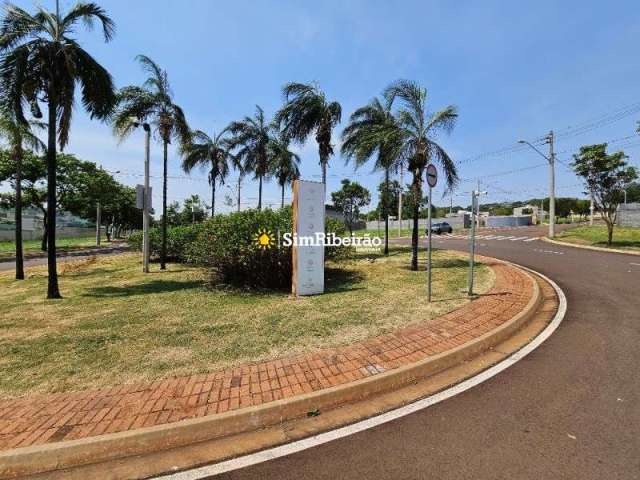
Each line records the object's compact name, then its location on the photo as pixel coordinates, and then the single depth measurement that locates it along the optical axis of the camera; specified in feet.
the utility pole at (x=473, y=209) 23.06
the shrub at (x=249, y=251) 28.89
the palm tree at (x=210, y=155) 69.51
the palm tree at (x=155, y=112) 44.78
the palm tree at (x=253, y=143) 69.10
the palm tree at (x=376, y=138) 38.19
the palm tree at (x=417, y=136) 38.06
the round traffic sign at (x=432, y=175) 21.97
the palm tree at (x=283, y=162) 71.51
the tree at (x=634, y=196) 244.83
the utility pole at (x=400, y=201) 121.49
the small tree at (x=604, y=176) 62.28
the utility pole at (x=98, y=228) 127.96
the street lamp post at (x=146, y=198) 45.09
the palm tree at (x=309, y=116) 49.70
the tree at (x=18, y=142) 42.16
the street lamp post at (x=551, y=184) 87.99
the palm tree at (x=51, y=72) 27.04
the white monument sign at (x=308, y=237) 26.30
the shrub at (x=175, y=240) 53.06
